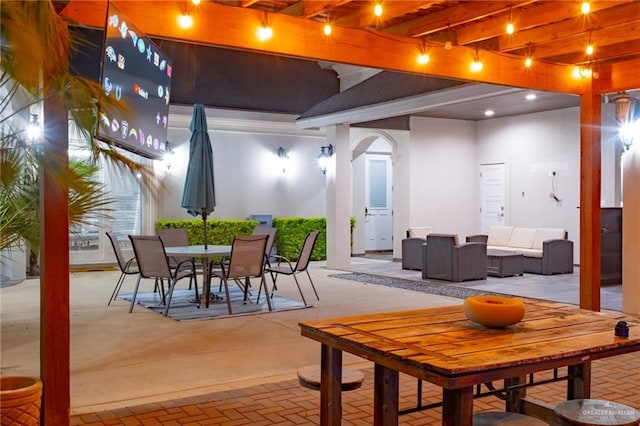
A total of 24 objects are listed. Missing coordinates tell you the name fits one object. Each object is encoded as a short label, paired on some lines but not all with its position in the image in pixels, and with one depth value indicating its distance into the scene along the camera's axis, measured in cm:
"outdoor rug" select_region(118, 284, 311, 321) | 710
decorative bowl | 280
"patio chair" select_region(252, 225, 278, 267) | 918
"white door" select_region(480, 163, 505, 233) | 1392
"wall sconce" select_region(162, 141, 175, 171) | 1287
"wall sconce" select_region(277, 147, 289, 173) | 1433
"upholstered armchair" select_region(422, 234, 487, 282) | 1017
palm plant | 243
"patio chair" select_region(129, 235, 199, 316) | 693
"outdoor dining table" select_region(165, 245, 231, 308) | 720
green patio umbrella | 794
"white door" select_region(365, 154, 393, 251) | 1585
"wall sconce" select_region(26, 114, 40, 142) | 326
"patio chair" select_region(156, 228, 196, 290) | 881
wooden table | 231
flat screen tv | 350
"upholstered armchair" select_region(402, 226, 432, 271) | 1167
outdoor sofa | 1109
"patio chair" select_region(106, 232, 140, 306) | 771
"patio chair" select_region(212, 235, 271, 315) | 697
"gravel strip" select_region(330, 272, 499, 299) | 888
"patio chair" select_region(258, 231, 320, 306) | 782
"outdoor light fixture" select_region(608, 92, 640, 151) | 708
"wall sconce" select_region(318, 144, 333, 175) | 1262
